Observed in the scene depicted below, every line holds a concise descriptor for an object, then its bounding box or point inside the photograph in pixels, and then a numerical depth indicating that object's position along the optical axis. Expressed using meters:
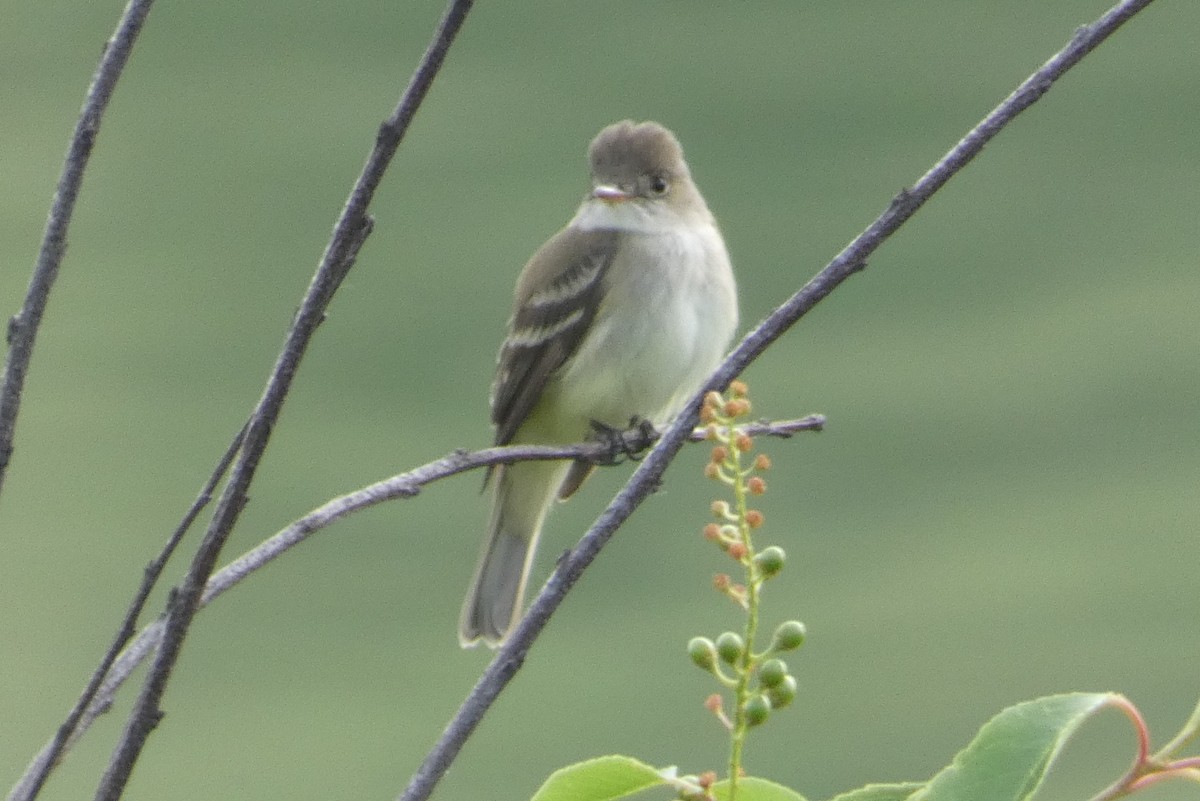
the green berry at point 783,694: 1.75
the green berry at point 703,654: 1.87
